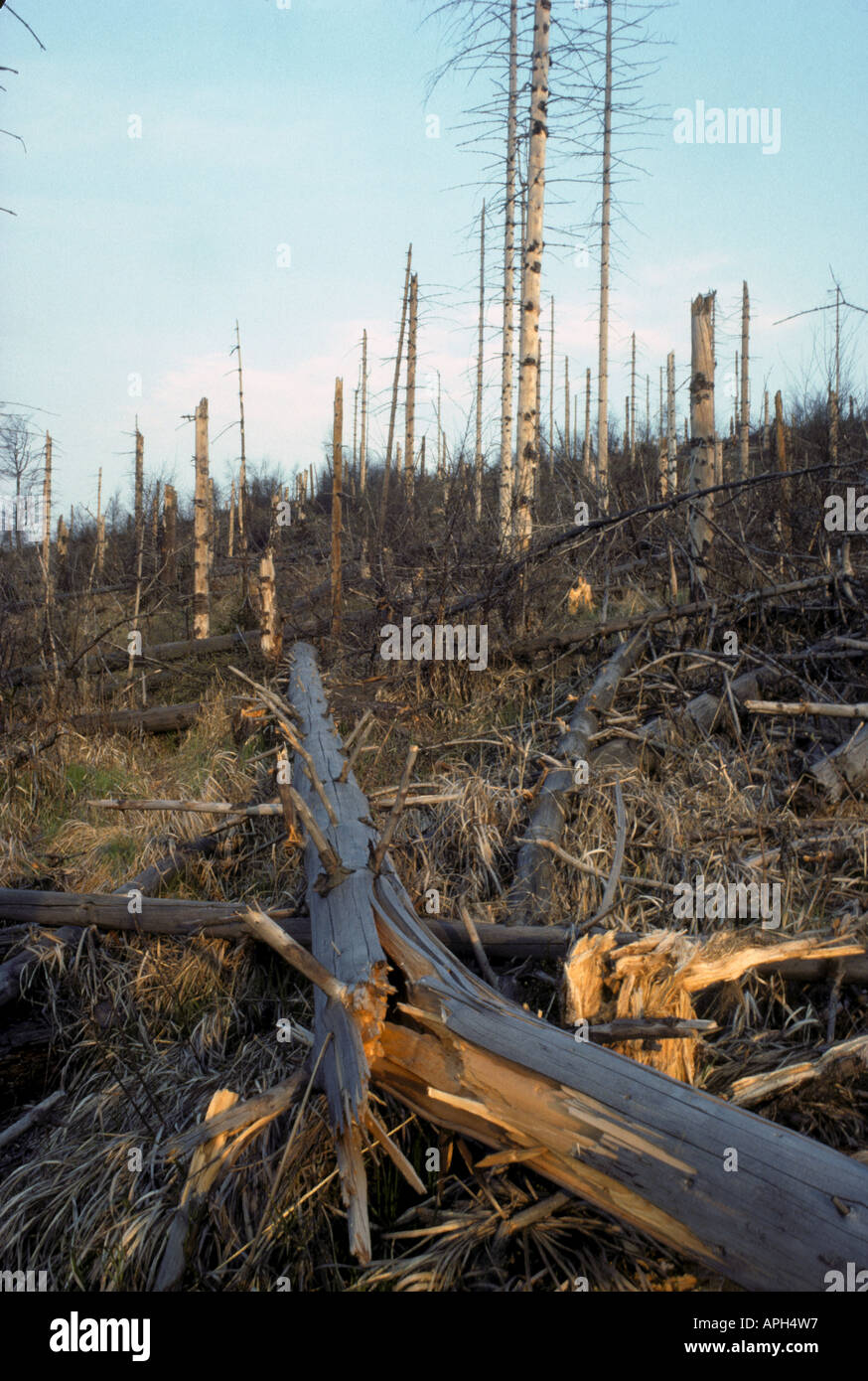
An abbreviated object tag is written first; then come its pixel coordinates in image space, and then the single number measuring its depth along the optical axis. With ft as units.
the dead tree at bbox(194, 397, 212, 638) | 37.65
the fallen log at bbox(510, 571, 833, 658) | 20.84
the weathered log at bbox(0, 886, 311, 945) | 13.55
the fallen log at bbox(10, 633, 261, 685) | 32.04
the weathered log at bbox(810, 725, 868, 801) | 15.79
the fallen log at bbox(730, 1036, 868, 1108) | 9.62
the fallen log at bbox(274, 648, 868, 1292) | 7.06
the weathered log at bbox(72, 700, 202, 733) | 25.53
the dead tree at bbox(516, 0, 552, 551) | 35.22
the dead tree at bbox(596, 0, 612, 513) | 62.59
